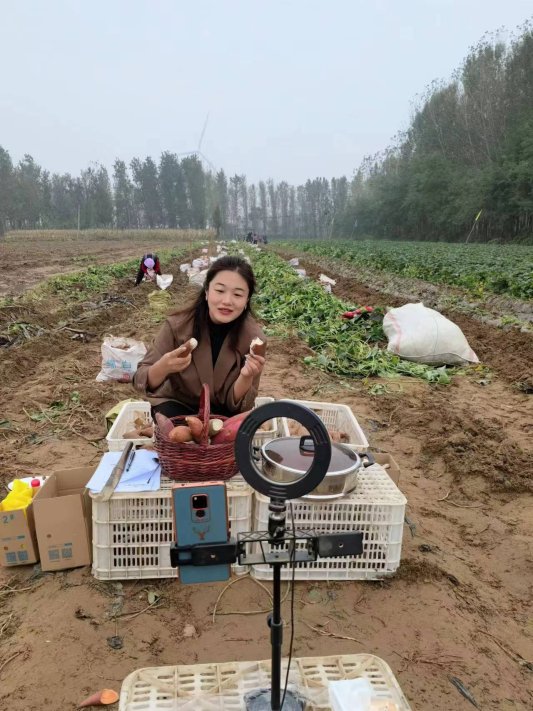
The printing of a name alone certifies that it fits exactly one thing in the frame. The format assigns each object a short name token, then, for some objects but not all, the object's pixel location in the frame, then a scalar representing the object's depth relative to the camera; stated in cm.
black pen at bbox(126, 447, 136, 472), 262
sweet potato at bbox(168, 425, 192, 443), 241
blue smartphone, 130
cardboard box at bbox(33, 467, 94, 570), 246
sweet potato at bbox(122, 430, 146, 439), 318
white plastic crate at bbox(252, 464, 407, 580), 245
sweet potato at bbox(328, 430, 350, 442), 330
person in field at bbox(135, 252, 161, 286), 1348
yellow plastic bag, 258
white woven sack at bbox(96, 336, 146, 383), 574
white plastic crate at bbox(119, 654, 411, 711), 170
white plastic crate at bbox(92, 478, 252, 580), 236
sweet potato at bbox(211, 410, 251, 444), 255
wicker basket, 240
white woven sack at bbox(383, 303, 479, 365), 668
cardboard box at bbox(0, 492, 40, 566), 250
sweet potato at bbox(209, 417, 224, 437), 249
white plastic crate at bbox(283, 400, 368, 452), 322
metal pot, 208
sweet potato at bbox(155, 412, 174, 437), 248
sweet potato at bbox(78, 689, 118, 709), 183
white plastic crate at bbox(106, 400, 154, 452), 290
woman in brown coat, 278
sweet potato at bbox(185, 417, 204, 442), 242
